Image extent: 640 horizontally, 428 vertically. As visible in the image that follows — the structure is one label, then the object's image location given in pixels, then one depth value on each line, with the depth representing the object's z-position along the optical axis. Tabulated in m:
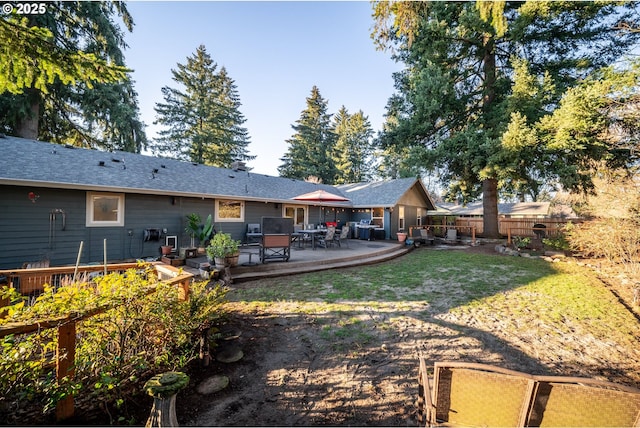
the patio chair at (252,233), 11.38
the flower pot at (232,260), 6.30
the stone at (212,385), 2.64
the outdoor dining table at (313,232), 10.30
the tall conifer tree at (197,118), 24.02
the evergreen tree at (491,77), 12.51
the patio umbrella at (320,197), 9.76
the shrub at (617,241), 6.50
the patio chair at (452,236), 15.11
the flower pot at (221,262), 6.24
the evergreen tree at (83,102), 11.80
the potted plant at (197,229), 8.64
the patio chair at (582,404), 1.30
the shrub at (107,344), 1.90
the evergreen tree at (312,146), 27.80
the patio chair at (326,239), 10.44
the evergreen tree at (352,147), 32.53
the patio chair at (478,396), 1.49
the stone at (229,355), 3.16
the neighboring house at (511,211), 19.60
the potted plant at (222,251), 6.22
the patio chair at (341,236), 10.93
